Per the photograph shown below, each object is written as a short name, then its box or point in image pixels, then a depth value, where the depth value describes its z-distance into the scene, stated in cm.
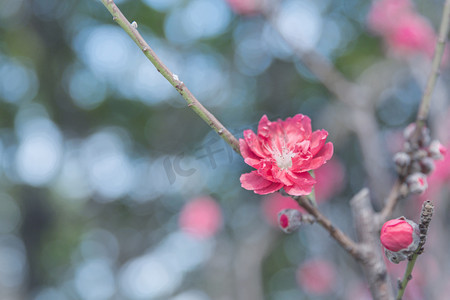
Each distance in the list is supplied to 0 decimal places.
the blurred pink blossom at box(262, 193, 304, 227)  239
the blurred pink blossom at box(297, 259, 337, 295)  253
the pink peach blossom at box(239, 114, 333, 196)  78
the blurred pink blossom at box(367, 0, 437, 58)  209
